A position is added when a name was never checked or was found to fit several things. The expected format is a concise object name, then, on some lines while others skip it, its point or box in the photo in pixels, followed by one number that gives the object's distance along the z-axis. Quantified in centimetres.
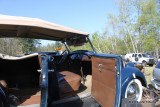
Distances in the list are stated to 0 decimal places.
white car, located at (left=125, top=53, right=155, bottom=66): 1460
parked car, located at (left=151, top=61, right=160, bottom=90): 352
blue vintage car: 203
